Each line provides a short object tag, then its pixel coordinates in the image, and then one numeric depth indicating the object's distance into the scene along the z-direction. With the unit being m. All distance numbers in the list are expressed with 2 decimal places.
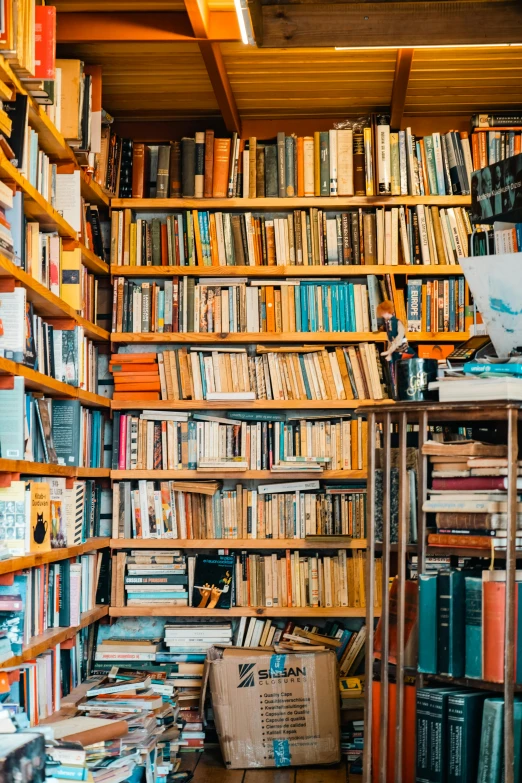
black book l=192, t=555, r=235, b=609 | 4.82
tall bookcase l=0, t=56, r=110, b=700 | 3.40
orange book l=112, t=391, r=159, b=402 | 5.01
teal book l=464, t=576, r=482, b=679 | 2.86
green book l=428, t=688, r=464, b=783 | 2.86
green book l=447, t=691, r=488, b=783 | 2.82
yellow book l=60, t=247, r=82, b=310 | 4.26
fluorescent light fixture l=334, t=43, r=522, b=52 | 4.10
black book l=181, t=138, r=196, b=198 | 5.04
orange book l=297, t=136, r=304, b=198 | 5.06
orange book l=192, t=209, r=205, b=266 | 5.05
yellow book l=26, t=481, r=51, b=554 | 3.57
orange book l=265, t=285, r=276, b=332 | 5.01
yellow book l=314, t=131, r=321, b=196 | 5.02
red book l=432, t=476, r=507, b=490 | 2.92
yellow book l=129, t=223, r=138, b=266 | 5.07
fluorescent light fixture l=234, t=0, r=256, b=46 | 3.47
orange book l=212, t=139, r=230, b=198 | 5.04
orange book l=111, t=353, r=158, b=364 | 5.04
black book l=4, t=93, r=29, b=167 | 3.48
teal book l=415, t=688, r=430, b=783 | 2.90
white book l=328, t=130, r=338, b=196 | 5.01
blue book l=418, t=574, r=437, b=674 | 2.94
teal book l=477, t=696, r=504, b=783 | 2.77
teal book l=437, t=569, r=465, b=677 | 2.89
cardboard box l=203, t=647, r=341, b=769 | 4.35
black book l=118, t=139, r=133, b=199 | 5.11
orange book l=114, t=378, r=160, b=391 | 5.02
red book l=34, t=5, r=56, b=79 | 3.57
